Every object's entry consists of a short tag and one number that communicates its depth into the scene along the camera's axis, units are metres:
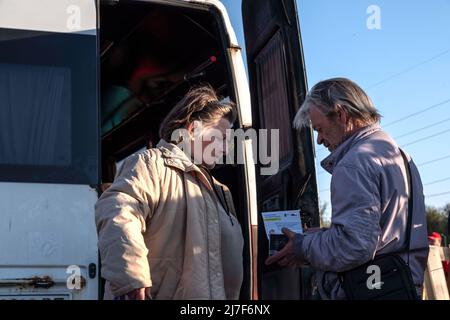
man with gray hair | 2.60
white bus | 3.29
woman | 2.64
